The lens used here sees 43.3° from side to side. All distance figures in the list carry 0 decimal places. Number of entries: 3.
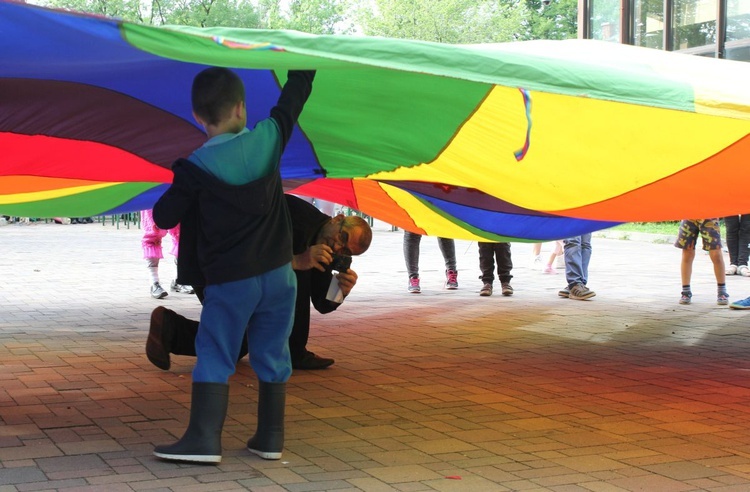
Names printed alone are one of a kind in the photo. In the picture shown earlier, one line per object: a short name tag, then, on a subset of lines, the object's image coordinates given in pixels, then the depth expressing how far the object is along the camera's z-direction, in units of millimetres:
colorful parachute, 3590
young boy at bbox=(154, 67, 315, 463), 3607
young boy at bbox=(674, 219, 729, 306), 8766
